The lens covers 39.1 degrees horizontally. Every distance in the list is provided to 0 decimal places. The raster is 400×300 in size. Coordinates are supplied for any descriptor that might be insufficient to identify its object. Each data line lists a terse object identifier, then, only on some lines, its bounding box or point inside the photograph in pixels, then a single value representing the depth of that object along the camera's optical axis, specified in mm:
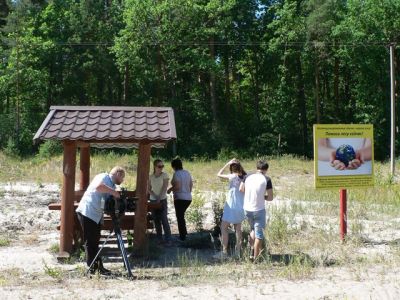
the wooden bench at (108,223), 9594
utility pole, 26156
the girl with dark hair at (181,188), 10336
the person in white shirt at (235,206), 9039
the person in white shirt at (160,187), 10406
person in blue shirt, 7926
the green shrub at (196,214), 11648
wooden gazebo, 8617
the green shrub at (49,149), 35134
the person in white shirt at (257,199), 8586
